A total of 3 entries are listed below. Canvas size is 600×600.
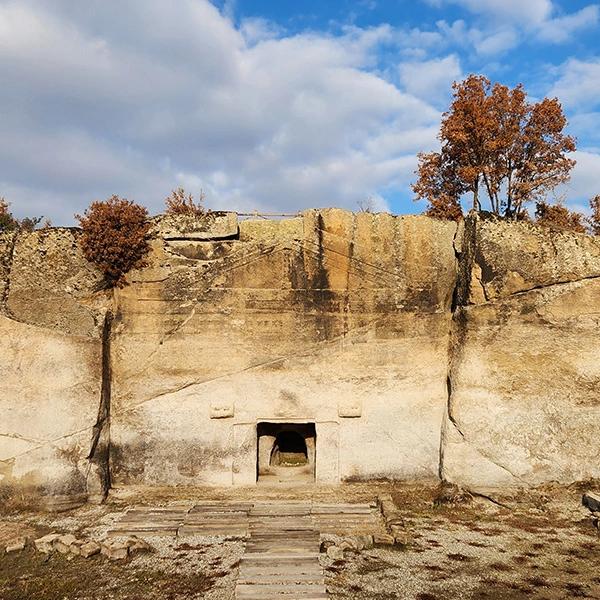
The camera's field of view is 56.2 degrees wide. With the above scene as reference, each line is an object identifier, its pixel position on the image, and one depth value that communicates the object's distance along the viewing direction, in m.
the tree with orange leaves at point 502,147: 19.92
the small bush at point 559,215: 17.07
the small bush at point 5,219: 20.33
